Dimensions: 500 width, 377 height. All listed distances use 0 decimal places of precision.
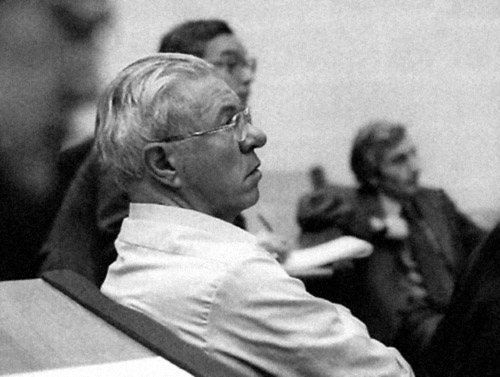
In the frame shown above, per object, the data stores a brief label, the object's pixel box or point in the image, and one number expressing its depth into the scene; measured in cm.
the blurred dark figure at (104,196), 517
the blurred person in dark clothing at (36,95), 585
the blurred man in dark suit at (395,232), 671
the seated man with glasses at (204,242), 296
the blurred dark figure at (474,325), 390
